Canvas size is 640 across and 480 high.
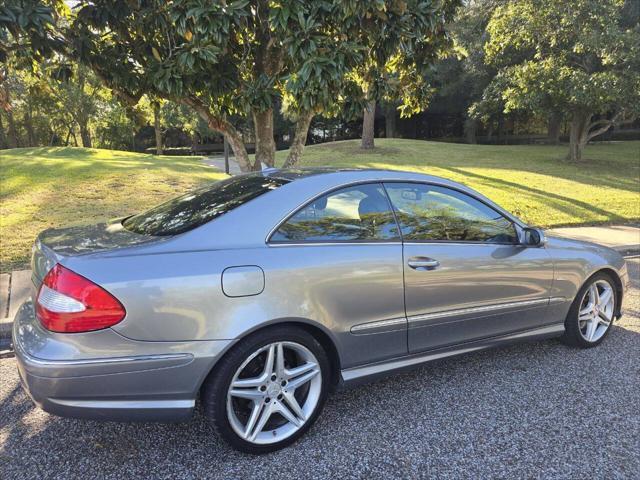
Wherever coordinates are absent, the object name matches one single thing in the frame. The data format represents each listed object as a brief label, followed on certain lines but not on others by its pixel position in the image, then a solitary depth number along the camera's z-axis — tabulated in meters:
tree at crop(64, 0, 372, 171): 4.32
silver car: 2.37
